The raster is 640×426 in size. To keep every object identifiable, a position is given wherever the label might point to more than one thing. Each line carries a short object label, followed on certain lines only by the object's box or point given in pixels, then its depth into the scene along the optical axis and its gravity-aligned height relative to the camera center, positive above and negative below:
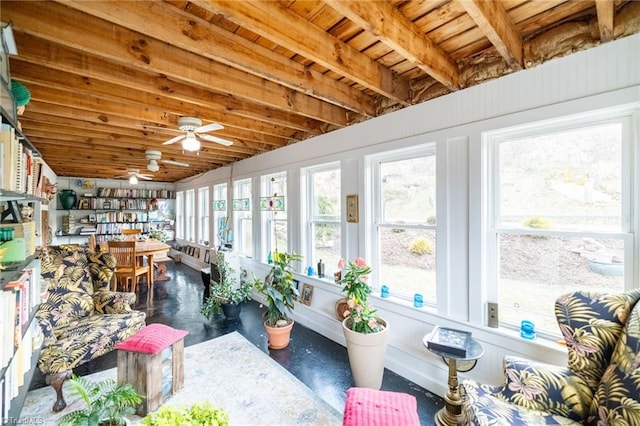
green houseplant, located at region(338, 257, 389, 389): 2.12 -0.96
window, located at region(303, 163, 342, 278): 3.34 -0.04
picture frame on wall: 2.90 +0.05
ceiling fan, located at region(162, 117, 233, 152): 2.67 +0.85
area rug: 1.91 -1.44
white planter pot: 2.11 -1.14
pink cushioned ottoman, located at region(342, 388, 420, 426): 1.27 -0.99
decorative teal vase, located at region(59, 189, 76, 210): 6.55 +0.39
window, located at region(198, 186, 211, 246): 6.68 -0.01
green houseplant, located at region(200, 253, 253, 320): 3.47 -1.14
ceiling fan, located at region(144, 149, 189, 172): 4.03 +0.88
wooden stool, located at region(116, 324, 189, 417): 1.90 -1.09
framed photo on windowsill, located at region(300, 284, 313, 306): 3.46 -1.06
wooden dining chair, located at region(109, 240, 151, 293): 4.55 -0.75
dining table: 4.92 -0.65
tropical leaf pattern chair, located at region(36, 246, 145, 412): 1.99 -0.93
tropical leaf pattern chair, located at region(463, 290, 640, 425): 1.16 -0.82
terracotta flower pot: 2.83 -1.30
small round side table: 1.79 -1.27
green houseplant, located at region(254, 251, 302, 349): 2.85 -0.96
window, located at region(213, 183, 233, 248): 5.42 -0.01
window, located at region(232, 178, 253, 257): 4.98 -0.07
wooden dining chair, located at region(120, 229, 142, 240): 6.43 -0.45
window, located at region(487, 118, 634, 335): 1.59 -0.03
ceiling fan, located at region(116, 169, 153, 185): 5.36 +0.81
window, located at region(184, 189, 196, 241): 7.27 -0.01
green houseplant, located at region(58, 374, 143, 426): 1.18 -0.91
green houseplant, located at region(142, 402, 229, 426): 1.05 -0.82
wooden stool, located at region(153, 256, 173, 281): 5.67 -1.22
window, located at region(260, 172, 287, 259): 4.13 +0.00
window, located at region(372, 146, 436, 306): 2.44 -0.10
